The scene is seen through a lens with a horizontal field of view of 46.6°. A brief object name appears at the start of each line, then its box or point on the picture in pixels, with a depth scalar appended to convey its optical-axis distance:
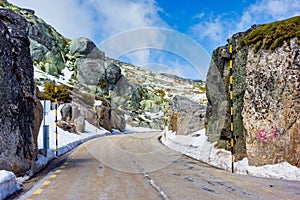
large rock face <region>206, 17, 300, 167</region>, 10.44
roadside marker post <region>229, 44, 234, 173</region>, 11.22
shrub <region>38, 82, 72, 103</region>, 46.65
